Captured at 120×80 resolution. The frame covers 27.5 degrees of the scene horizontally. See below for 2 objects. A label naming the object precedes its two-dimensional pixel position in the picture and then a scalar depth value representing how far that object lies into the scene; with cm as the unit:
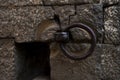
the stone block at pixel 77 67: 159
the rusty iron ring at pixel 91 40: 146
